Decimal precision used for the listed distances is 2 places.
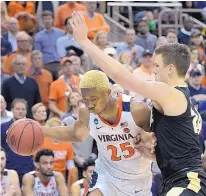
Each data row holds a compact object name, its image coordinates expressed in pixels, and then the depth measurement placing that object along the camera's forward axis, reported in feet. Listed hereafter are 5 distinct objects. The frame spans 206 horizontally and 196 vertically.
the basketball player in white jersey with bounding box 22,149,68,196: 28.68
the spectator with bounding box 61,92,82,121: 33.27
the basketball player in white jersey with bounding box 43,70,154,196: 18.49
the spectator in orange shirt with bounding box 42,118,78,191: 31.14
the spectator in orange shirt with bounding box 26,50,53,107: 36.66
